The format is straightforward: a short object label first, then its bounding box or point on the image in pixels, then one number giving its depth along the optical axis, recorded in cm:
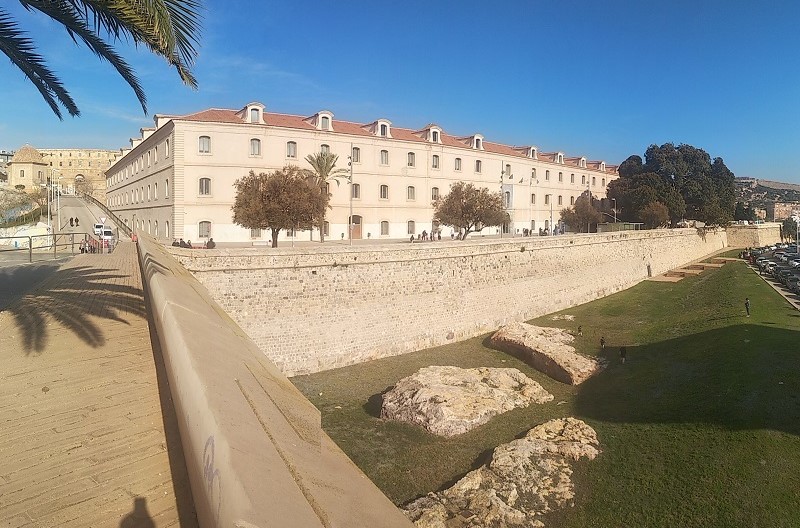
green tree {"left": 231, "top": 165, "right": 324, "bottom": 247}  2264
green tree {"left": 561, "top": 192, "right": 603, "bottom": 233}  5206
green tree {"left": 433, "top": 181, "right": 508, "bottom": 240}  3434
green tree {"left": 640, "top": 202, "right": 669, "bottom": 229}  4906
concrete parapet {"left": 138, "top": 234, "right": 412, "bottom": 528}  168
